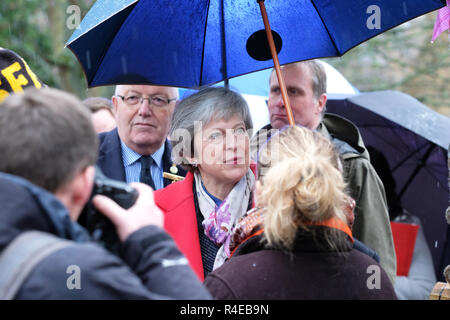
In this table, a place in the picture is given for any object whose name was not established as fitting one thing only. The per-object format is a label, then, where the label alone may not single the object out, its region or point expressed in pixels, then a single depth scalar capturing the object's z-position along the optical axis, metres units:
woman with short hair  5.50
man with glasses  6.98
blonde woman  3.73
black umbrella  8.32
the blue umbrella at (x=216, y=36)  5.85
